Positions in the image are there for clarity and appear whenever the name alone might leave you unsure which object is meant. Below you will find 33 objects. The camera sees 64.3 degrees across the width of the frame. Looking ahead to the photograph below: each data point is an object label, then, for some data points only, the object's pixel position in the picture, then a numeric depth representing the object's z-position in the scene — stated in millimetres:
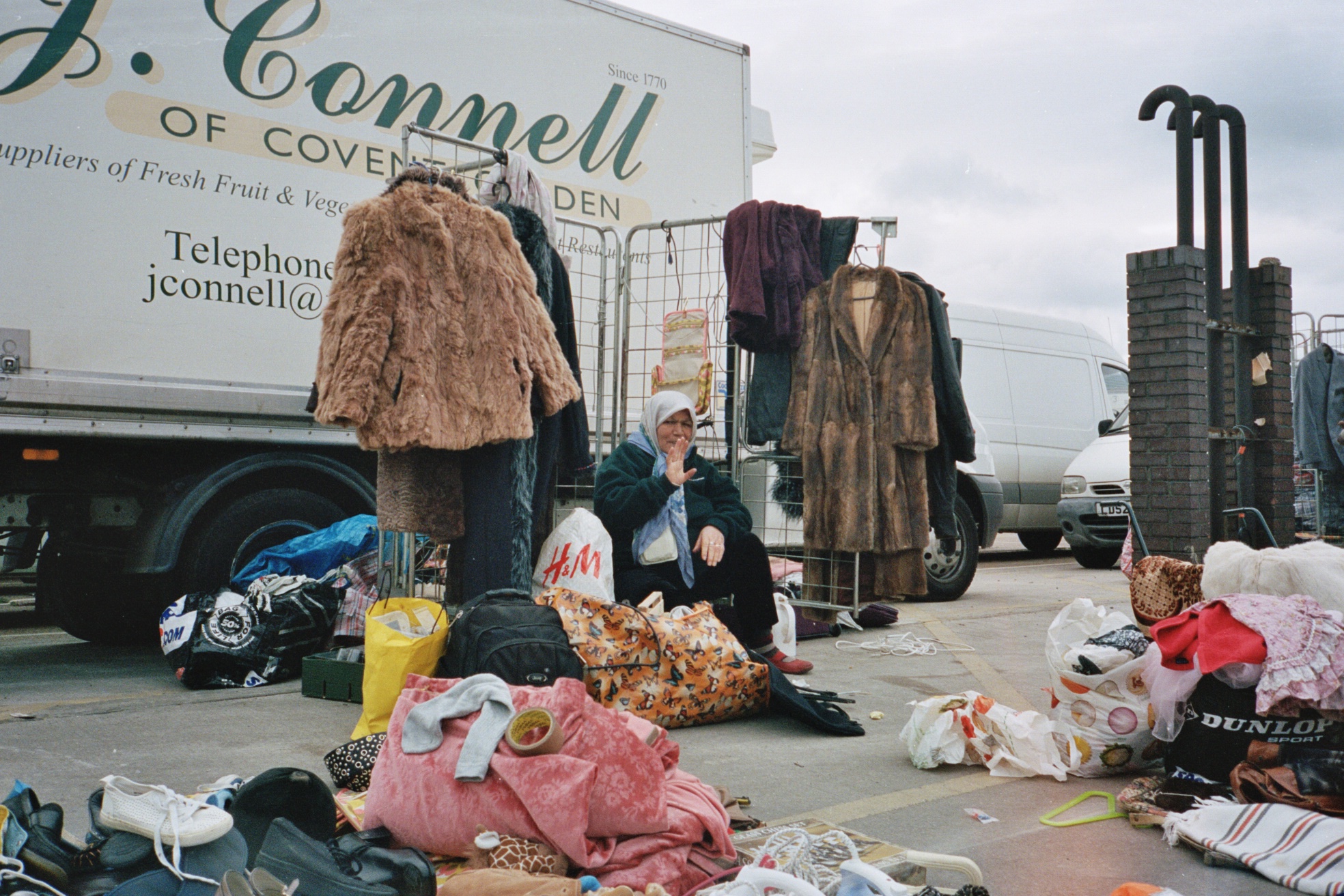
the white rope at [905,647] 5781
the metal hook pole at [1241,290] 6656
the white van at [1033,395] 9727
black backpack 3625
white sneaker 2076
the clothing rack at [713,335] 6188
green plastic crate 4477
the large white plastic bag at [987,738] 3469
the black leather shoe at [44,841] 2053
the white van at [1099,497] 9352
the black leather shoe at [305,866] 2078
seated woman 4891
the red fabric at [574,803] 2381
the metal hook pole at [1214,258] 6512
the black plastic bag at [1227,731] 2977
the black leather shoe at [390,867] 2164
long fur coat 5977
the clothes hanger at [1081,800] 3025
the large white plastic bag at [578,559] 4750
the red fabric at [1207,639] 2959
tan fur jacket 3967
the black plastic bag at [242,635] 4762
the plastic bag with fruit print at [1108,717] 3406
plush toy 2344
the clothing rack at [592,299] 5961
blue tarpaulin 5312
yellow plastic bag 3711
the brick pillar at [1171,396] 6277
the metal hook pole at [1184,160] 6344
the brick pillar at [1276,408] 7309
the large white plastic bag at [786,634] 5242
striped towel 2529
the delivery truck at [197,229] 4582
